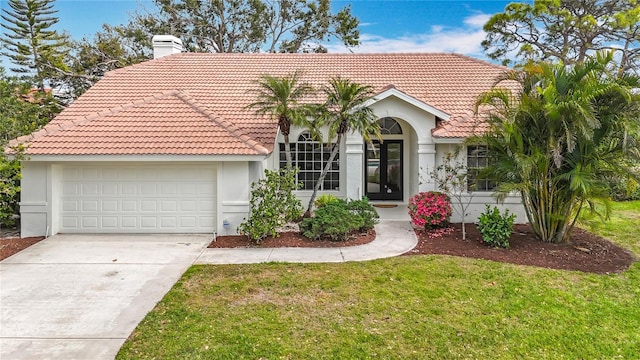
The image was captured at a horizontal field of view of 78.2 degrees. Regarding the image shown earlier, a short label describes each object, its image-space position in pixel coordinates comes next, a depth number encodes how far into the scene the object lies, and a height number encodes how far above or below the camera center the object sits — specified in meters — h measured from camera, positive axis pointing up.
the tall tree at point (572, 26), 23.53 +9.25
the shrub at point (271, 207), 10.30 -0.82
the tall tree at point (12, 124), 9.13 +1.60
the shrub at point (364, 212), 11.17 -1.05
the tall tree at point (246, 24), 29.97 +11.84
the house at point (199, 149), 11.26 +0.83
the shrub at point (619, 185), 9.46 -0.27
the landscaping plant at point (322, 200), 12.64 -0.81
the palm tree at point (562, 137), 8.77 +0.88
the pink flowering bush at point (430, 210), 11.38 -1.02
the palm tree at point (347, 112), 11.09 +1.82
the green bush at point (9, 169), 8.55 +0.20
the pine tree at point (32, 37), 22.61 +8.30
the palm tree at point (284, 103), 11.19 +2.16
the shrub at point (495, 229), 9.77 -1.36
